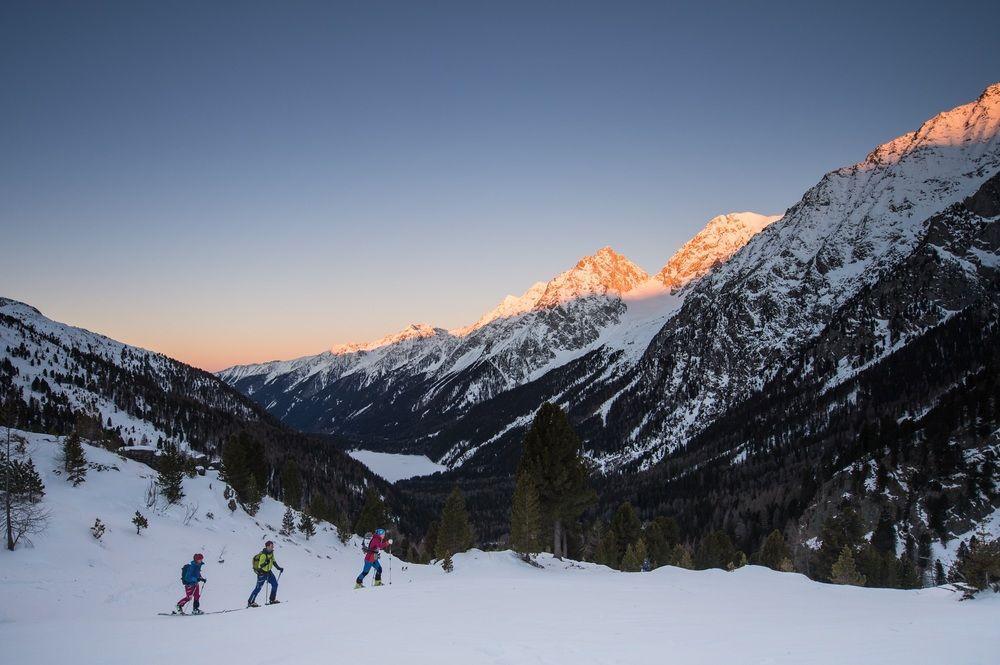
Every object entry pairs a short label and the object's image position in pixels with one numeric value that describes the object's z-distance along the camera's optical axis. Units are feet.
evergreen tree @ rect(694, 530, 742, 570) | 257.75
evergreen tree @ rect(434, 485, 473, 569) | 186.91
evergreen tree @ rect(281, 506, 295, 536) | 175.63
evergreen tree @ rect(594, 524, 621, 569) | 227.28
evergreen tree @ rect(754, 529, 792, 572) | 247.29
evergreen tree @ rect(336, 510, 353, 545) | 190.19
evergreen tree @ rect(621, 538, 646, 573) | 211.20
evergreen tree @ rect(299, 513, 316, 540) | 178.91
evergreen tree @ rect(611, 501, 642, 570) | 244.01
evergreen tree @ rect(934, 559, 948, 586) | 255.33
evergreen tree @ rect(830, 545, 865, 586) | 192.95
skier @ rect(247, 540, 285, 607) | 67.36
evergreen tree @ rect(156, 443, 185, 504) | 132.26
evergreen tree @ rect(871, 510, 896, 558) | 295.07
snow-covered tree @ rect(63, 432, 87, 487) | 119.03
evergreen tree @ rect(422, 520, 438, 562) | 301.14
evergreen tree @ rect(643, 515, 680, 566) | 253.65
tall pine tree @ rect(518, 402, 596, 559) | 143.95
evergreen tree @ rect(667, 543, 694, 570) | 236.02
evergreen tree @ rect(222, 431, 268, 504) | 199.27
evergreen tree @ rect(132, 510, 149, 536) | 106.52
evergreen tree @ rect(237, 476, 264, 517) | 175.17
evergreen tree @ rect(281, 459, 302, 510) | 247.29
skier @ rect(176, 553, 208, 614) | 65.38
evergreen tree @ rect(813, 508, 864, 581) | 266.98
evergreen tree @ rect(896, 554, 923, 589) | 219.20
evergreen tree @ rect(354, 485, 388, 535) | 248.52
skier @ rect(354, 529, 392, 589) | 76.84
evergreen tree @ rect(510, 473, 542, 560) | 134.92
